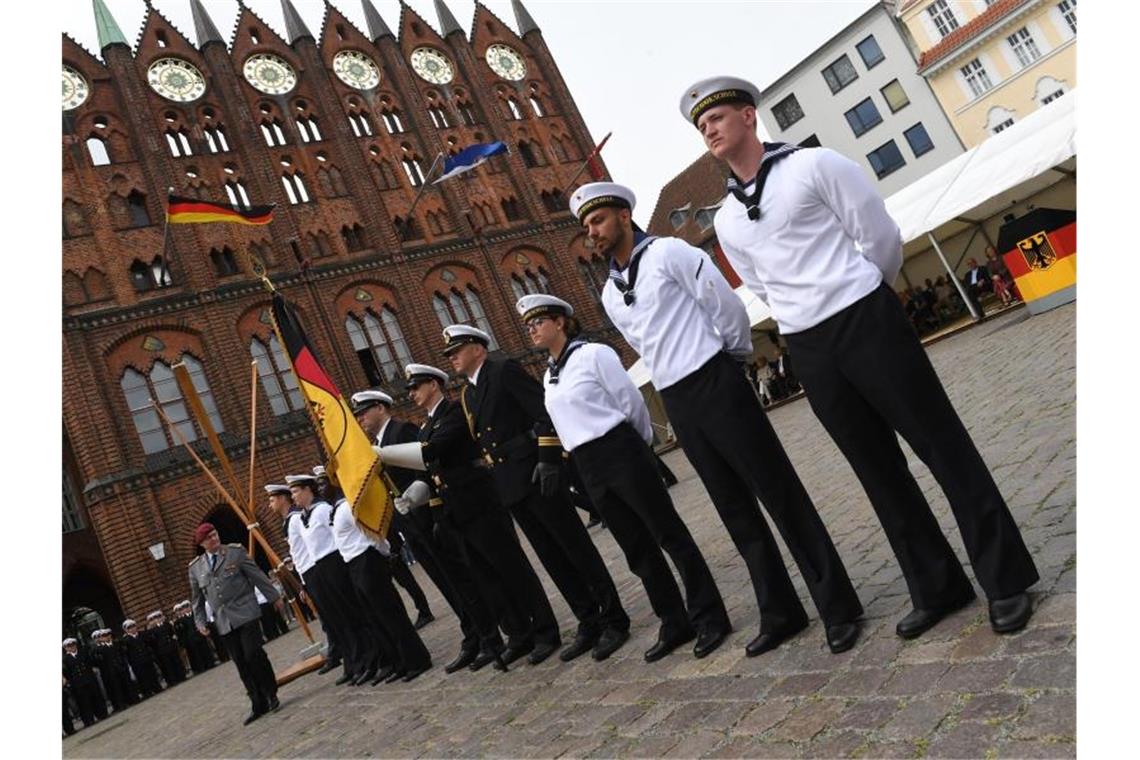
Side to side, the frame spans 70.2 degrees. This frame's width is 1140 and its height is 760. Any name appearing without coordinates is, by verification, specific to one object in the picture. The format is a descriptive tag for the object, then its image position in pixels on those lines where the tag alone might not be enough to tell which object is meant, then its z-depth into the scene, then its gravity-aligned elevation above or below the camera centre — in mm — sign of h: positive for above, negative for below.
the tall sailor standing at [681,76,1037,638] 2922 +2
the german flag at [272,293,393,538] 5871 +803
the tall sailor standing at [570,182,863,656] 3555 +16
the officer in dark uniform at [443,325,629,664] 5000 +65
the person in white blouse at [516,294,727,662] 4234 -68
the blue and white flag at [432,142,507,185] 22906 +9533
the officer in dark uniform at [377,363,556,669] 5496 +17
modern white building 39250 +11078
